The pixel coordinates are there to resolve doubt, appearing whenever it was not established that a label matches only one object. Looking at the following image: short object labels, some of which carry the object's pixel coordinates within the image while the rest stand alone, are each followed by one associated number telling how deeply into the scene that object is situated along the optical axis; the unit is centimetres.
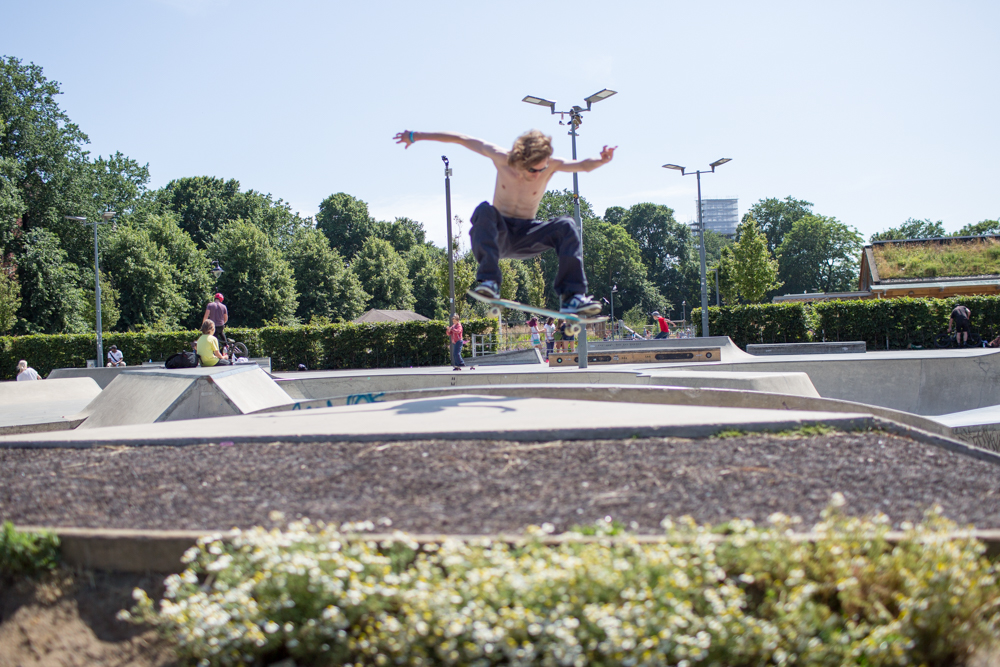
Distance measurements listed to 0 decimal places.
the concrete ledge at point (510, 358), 2362
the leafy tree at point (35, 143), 4084
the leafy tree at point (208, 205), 6056
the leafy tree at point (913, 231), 9275
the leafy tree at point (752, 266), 4303
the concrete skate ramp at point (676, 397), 662
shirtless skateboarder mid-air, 657
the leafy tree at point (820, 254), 8431
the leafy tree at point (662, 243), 9644
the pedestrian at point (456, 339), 1970
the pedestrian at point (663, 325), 2618
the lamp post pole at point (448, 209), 2575
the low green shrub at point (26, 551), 334
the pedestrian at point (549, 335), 2725
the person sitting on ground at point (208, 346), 1184
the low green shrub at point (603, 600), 246
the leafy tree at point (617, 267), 8062
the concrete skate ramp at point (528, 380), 954
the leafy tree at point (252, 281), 5019
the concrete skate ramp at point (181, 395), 887
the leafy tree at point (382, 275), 6278
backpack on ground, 1193
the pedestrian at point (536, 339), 2786
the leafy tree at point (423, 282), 7150
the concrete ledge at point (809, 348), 2327
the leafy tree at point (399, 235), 7888
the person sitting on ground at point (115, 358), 2598
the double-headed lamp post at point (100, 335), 2836
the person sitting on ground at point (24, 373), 1808
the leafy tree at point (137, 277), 4303
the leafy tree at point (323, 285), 5591
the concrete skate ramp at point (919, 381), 1334
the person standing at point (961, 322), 2258
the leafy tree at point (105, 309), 3762
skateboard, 671
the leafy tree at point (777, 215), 9419
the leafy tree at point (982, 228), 7438
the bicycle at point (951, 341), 2368
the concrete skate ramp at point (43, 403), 1038
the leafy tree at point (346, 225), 7650
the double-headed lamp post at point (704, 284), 2834
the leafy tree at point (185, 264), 4850
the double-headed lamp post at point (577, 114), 1739
